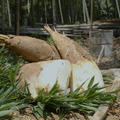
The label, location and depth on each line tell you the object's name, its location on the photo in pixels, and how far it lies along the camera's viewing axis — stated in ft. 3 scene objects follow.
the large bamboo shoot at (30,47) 6.60
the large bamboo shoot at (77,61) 6.54
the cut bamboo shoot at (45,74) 5.86
